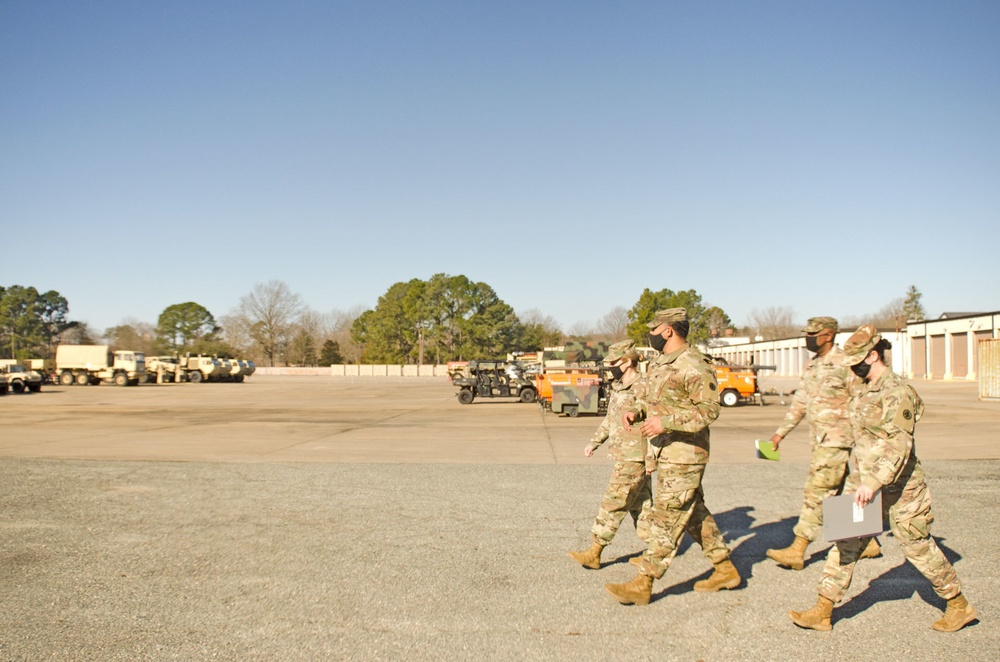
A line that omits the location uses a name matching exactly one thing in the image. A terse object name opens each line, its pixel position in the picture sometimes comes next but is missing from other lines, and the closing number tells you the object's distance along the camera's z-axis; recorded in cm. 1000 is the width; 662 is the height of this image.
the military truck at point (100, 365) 5206
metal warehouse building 4503
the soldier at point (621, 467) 539
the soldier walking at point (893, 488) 409
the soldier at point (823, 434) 557
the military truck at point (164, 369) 5606
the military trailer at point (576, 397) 2109
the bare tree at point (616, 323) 11212
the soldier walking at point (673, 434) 465
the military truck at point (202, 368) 5756
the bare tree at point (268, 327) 9156
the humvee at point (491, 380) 3017
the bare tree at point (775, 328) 11719
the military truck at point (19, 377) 3962
